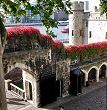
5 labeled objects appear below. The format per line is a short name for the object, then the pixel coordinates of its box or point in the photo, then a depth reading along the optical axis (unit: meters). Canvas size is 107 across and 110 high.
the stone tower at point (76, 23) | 33.28
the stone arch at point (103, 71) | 26.56
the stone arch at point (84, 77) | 23.62
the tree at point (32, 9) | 7.87
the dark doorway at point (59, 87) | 20.42
